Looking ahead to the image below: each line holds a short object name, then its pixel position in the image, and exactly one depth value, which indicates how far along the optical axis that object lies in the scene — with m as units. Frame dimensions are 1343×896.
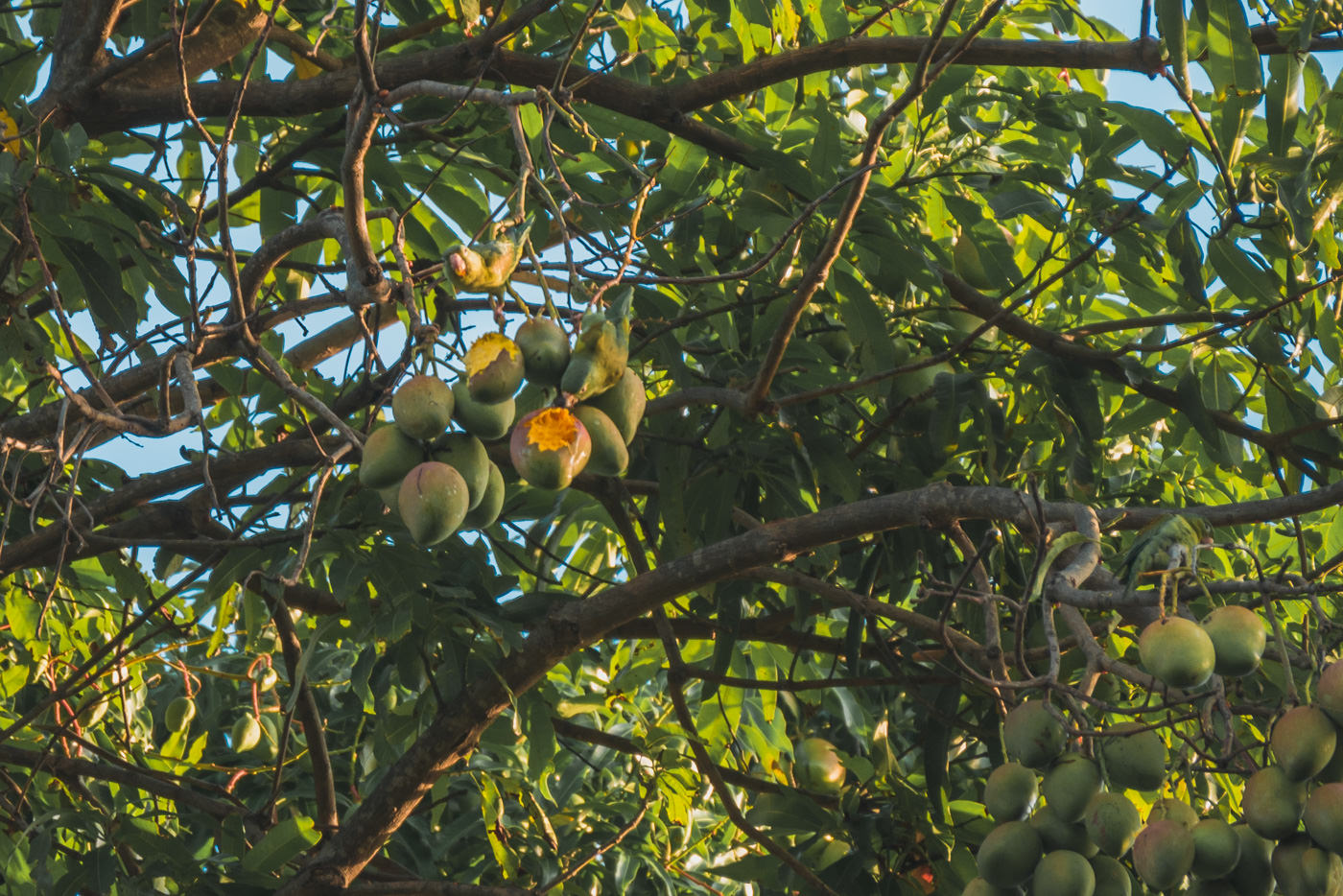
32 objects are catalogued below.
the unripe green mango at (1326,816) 11.98
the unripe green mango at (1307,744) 11.99
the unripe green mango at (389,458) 12.06
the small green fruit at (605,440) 11.95
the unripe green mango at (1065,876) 12.12
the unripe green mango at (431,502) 11.98
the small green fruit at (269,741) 18.95
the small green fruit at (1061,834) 12.17
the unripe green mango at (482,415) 11.98
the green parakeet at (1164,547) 12.00
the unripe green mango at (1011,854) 12.19
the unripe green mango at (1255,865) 12.13
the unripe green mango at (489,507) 12.15
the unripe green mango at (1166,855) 12.07
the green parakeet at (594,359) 11.90
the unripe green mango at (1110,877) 12.18
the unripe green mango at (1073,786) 12.14
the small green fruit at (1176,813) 12.14
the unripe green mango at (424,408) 11.95
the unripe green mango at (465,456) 12.05
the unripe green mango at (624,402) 12.00
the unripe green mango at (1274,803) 12.04
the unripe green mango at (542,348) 11.92
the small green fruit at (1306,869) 12.04
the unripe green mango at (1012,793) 12.27
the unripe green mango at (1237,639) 11.99
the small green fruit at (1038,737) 12.20
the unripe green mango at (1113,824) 12.11
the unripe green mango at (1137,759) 12.17
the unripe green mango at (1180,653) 11.93
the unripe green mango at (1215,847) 12.09
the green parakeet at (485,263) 11.86
